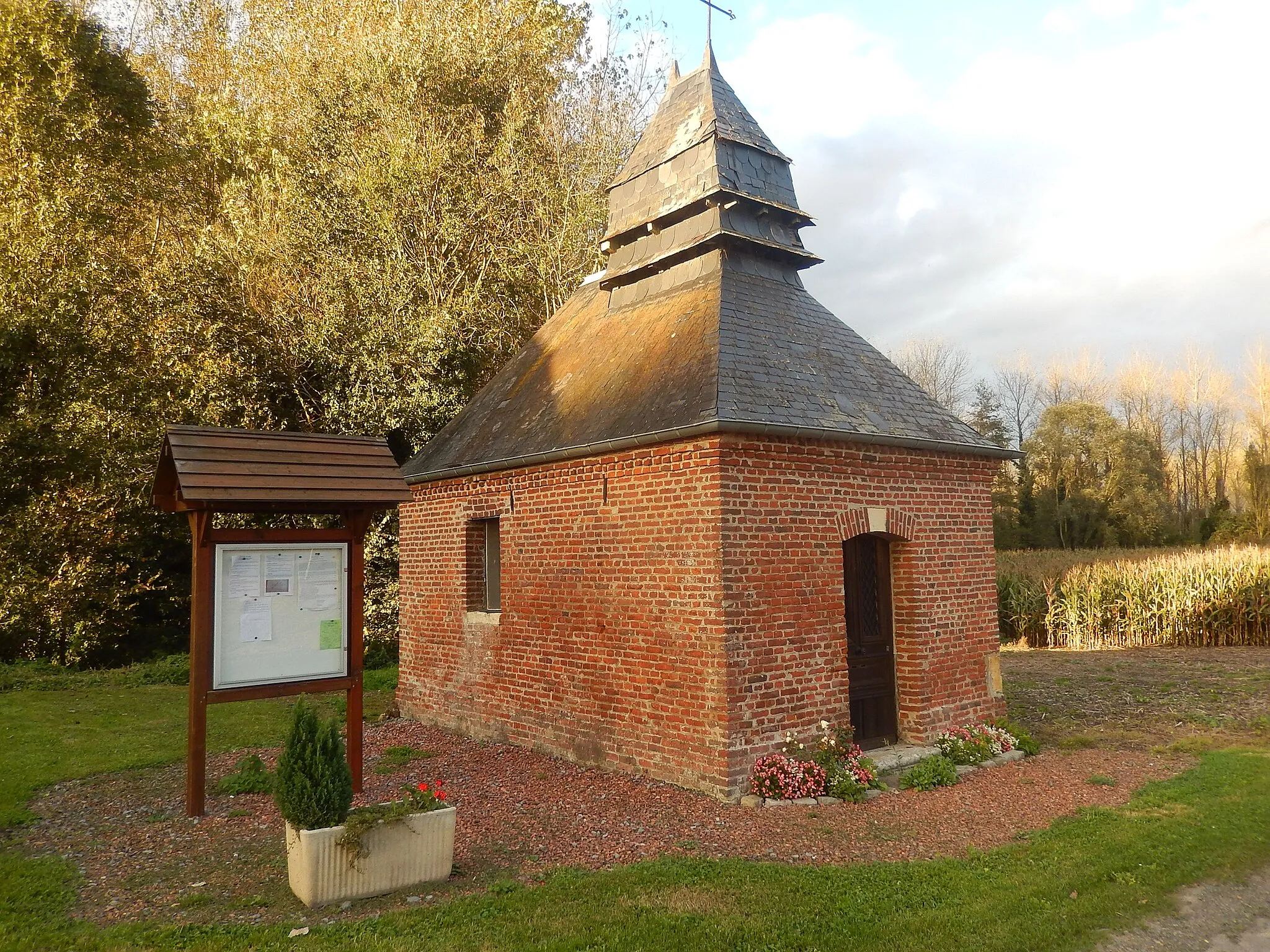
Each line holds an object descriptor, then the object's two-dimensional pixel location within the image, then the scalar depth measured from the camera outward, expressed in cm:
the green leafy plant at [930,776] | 751
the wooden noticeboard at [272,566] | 687
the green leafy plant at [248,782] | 766
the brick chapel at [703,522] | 747
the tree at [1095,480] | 3419
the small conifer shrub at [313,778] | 508
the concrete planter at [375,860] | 498
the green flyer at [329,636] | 739
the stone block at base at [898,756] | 789
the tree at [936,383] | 4153
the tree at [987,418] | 4034
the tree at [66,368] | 1484
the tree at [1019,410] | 4384
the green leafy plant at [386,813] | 504
